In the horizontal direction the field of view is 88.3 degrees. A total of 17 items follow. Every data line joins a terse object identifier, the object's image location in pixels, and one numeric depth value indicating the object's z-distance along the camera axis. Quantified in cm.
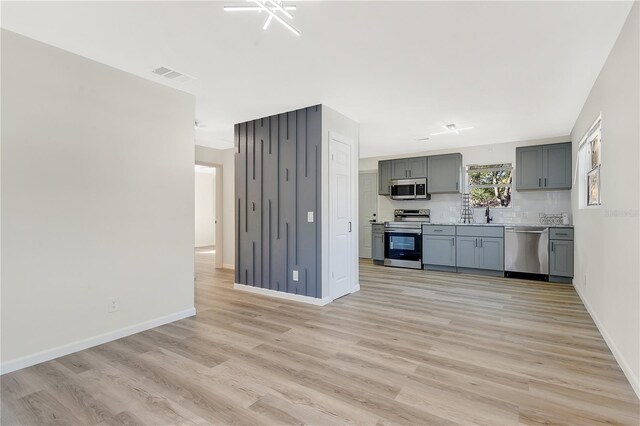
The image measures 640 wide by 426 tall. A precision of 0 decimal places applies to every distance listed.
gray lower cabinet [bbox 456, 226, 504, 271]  572
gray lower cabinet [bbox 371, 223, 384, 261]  695
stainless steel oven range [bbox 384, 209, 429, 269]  652
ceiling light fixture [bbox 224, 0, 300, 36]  194
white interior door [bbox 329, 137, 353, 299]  425
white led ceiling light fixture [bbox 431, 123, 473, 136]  499
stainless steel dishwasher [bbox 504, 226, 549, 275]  534
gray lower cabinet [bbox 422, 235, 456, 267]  616
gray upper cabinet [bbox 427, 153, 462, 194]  652
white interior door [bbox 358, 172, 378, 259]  793
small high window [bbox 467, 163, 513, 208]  626
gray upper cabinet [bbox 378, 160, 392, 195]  727
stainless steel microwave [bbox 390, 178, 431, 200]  683
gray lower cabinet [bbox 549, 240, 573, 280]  513
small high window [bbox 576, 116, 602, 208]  325
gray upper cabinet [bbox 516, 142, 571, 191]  547
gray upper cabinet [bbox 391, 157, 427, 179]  687
